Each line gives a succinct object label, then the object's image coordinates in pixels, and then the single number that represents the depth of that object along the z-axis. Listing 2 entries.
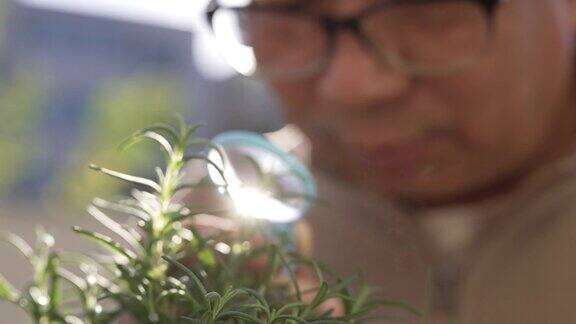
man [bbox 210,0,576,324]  0.62
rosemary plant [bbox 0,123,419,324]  0.24
